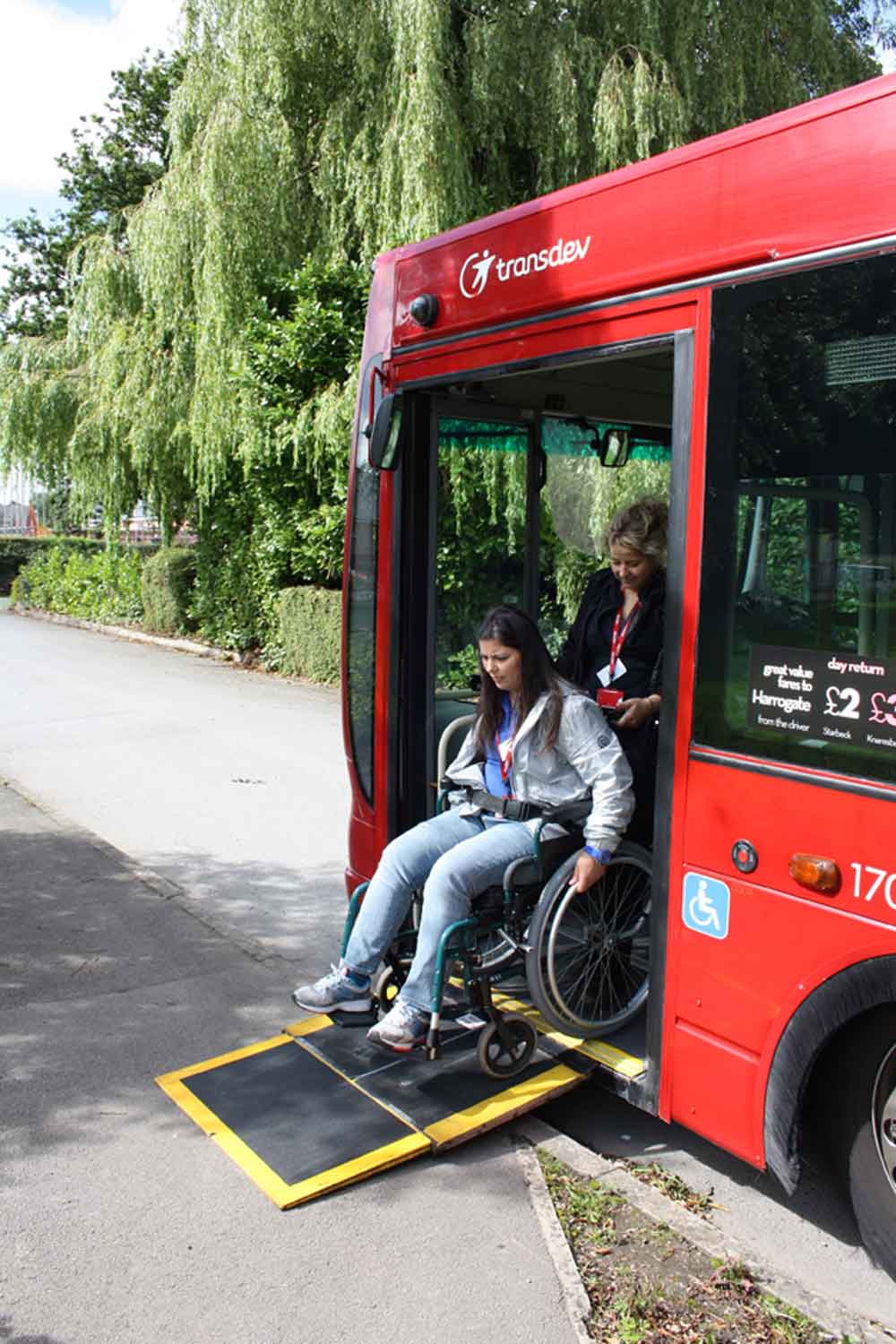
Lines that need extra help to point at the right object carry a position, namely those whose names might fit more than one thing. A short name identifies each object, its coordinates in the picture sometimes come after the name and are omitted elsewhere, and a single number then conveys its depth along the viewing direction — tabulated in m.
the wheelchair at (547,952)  3.52
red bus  2.59
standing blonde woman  3.97
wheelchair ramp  3.24
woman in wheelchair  3.60
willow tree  10.41
